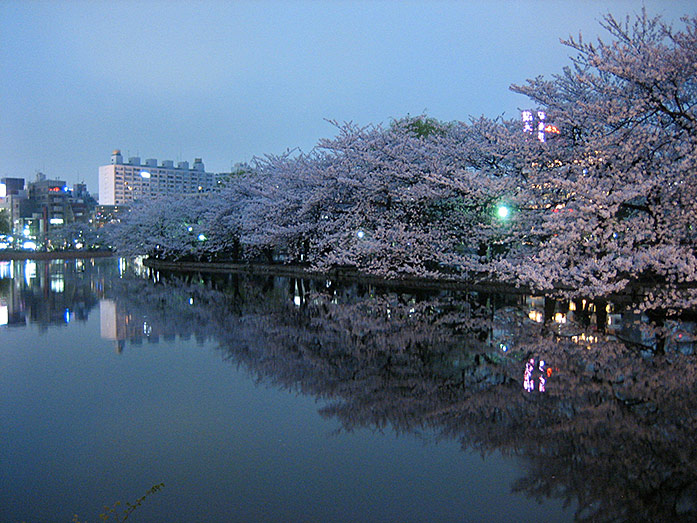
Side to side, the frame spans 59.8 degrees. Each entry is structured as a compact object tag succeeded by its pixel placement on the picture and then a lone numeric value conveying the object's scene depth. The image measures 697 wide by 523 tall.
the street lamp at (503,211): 21.80
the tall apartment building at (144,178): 166.00
